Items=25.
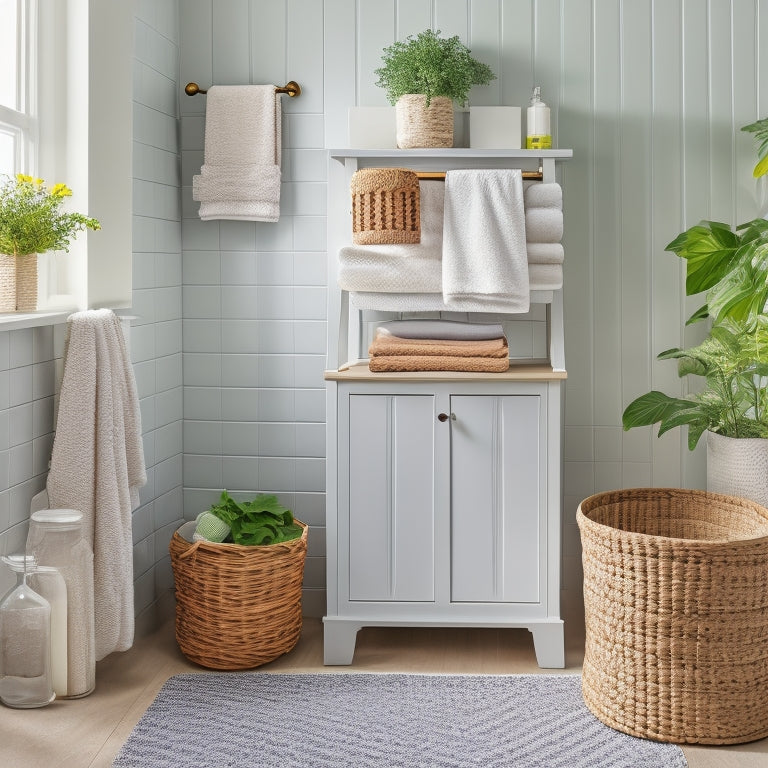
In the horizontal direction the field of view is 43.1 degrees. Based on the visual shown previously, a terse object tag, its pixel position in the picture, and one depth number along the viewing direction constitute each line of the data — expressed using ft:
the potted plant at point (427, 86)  9.05
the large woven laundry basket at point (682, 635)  7.12
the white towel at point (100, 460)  7.84
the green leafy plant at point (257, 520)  8.86
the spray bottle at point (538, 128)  9.30
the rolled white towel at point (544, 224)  8.79
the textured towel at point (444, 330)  8.95
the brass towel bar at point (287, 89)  9.84
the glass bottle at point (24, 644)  7.27
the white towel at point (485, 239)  8.65
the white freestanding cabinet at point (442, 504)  8.66
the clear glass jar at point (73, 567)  7.52
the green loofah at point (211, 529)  8.75
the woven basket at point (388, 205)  8.59
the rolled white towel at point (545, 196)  8.80
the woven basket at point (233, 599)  8.46
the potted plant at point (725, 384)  8.63
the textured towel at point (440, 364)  8.68
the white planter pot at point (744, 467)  8.65
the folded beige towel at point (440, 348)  8.72
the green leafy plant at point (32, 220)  7.50
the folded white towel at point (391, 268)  8.87
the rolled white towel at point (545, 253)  8.81
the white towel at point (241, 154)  9.71
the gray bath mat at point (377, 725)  7.00
